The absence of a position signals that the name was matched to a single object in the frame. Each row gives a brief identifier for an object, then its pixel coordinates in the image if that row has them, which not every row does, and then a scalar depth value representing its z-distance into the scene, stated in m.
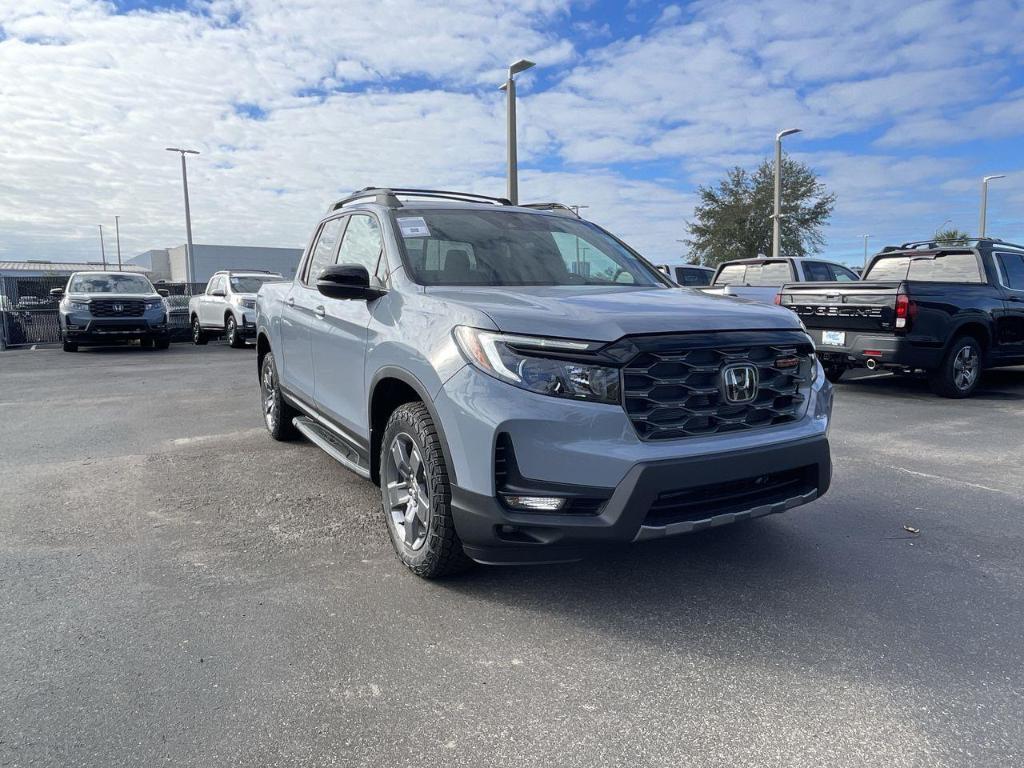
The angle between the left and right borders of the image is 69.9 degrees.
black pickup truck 8.18
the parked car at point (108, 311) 15.91
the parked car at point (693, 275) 16.67
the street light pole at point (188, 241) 35.06
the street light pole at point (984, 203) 32.84
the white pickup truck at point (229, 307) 16.61
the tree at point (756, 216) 36.28
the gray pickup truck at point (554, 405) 2.82
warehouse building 72.50
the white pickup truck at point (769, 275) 13.33
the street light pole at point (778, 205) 24.16
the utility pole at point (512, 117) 14.99
